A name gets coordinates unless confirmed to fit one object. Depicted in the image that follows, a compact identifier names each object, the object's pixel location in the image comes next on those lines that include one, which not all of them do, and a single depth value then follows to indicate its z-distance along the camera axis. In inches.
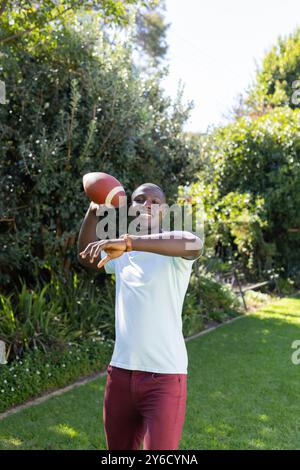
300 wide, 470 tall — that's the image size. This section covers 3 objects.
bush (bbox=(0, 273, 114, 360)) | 205.2
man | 85.1
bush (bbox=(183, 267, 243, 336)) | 303.4
